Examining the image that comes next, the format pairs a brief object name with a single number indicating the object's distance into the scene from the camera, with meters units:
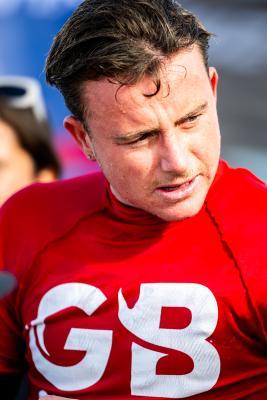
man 2.90
